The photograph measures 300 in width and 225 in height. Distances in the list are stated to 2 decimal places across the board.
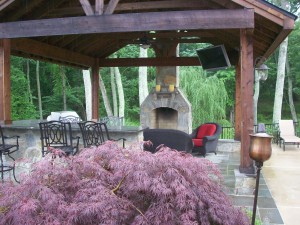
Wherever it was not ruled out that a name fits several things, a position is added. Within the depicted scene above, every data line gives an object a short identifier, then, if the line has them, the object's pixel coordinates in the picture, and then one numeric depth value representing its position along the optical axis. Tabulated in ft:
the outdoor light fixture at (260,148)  10.09
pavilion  16.40
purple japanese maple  7.37
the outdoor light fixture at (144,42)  25.29
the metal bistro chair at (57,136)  18.49
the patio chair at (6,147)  17.47
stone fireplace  33.60
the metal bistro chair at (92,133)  18.90
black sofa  20.53
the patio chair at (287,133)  31.50
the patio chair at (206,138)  25.03
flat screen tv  25.91
